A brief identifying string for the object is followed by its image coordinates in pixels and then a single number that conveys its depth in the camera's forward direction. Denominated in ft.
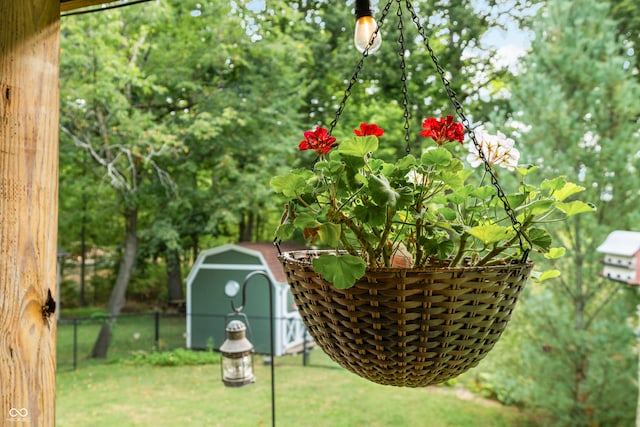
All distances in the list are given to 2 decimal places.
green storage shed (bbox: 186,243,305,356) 19.57
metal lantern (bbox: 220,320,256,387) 6.79
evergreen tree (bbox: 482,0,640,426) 11.30
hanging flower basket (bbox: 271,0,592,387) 1.72
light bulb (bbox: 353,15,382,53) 2.87
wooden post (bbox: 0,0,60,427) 2.53
